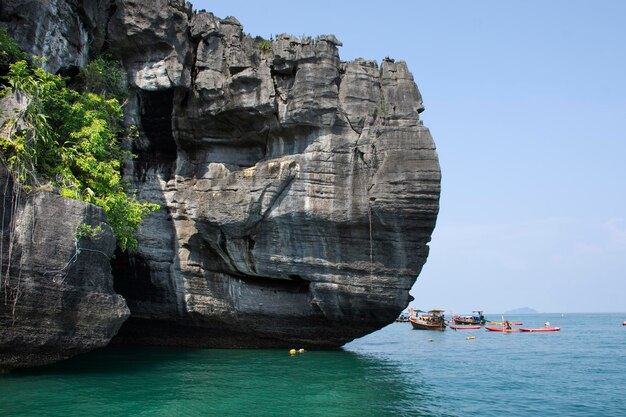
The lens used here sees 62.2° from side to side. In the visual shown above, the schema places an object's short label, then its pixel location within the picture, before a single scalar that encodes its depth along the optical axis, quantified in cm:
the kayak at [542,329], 4295
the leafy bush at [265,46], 1916
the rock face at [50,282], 1166
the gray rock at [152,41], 1811
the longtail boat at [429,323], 4162
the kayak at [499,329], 4169
